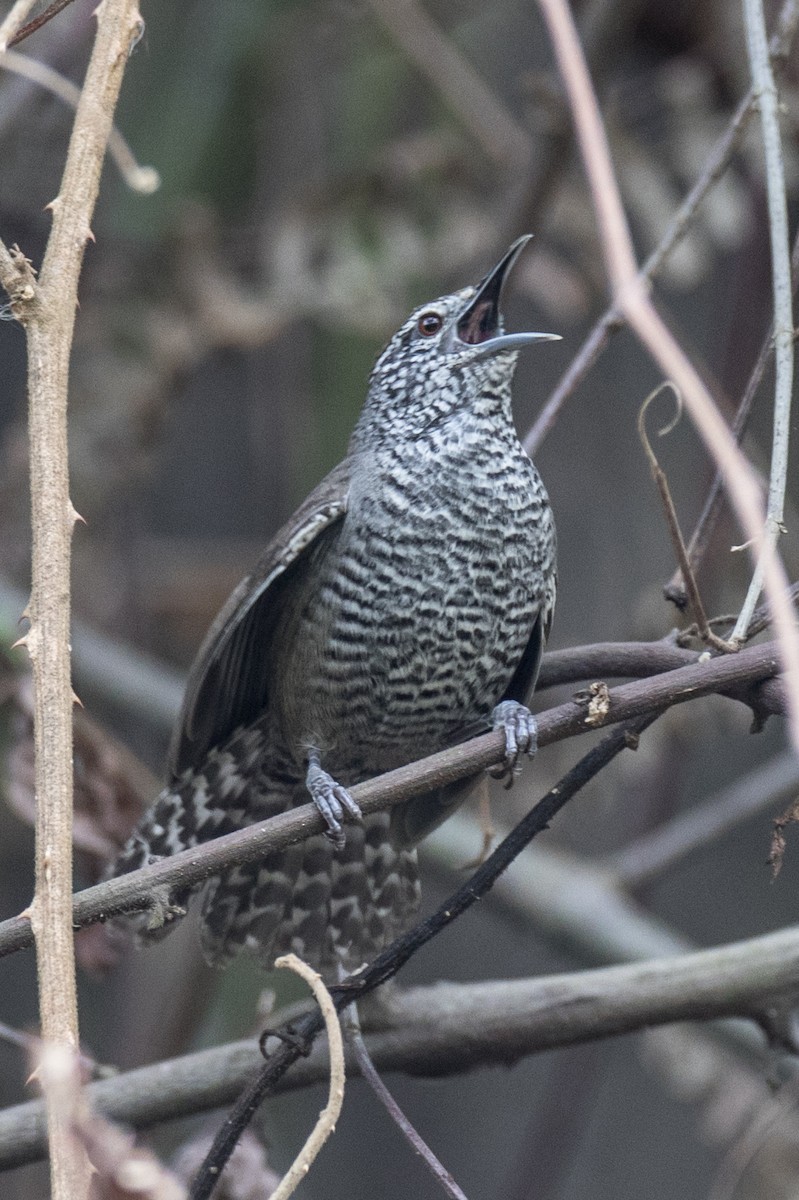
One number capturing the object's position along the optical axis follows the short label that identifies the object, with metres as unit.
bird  6.23
